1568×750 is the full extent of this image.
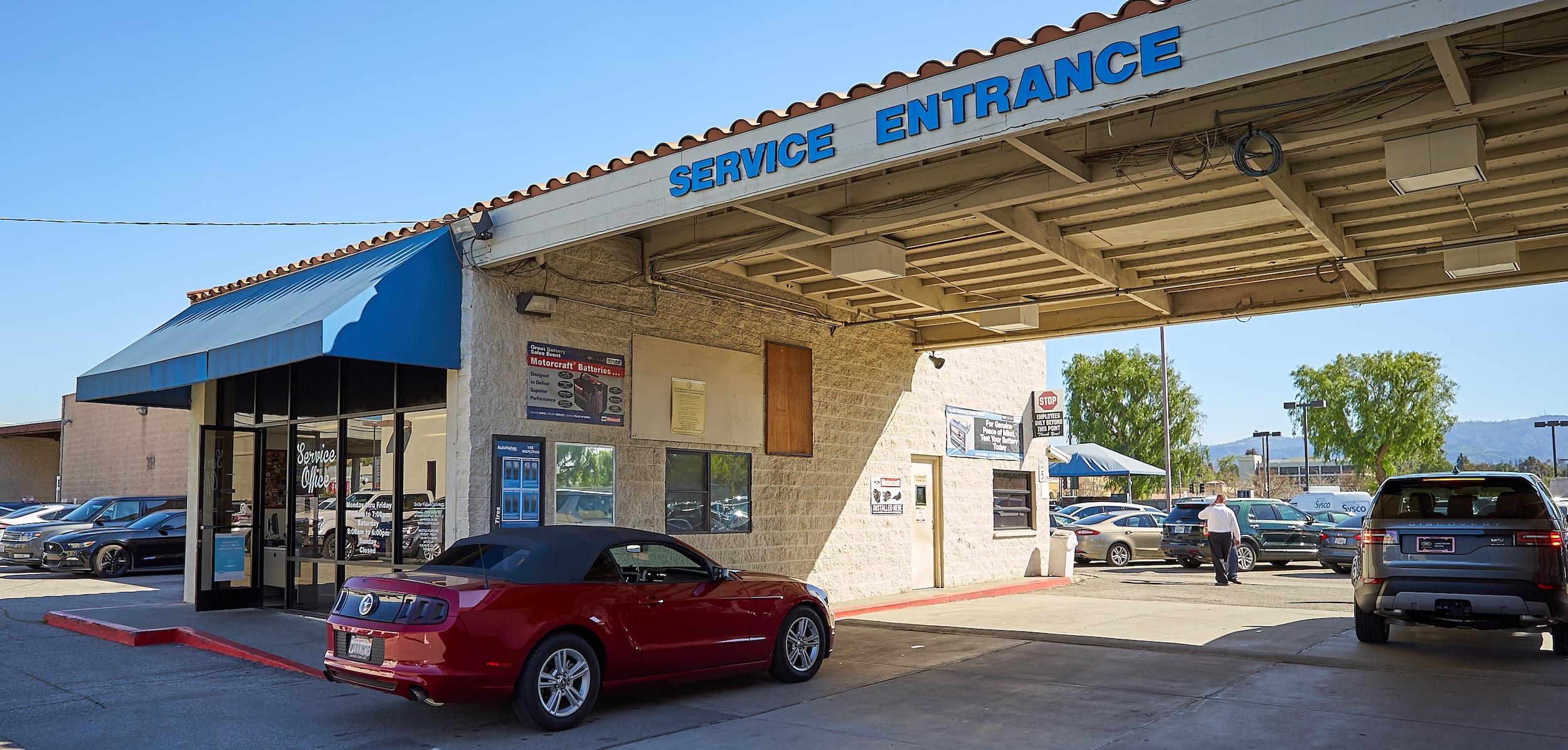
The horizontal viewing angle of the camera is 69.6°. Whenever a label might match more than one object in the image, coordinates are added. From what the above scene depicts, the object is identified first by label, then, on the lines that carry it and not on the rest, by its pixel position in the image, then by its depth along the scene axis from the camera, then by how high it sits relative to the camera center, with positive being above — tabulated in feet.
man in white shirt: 67.36 -4.01
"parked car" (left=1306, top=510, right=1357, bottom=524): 87.95 -3.69
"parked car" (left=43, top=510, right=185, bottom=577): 69.10 -4.06
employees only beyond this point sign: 70.18 +3.66
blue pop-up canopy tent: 117.91 +0.90
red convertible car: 24.56 -3.39
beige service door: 61.21 -2.65
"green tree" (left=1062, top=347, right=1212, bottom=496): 196.13 +11.01
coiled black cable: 27.58 +7.78
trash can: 69.62 -4.88
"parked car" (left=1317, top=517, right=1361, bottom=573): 74.90 -5.01
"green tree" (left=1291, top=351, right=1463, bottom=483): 189.67 +10.35
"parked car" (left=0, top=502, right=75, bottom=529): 93.76 -2.60
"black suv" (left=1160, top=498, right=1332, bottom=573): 80.59 -4.81
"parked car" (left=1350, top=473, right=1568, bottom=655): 32.71 -2.55
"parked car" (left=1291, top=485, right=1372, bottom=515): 101.88 -2.78
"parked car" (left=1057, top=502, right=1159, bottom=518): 98.68 -3.25
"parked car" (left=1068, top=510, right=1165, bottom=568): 87.35 -5.07
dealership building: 26.08 +7.66
